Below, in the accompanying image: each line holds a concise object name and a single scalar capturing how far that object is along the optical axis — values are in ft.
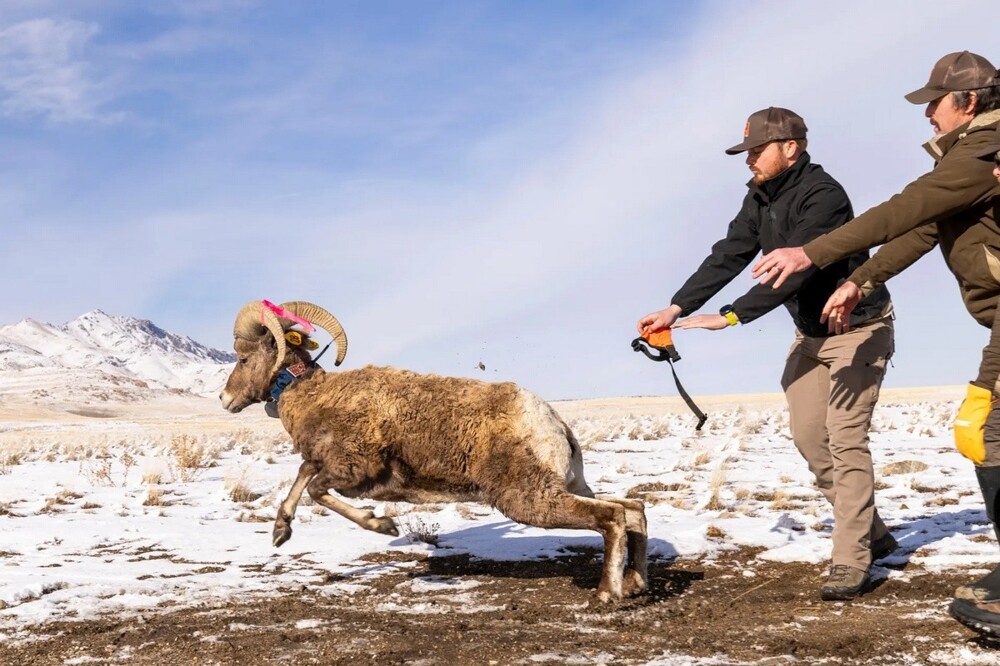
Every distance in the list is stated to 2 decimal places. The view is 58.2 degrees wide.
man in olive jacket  14.88
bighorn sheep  21.71
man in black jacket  20.90
